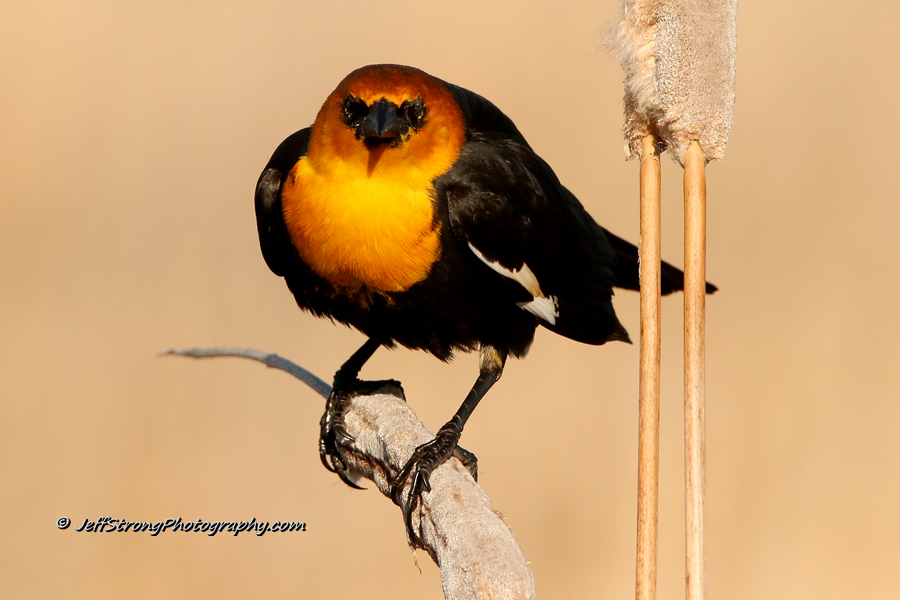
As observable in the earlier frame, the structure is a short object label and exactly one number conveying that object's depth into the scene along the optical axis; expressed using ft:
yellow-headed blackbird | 15.67
